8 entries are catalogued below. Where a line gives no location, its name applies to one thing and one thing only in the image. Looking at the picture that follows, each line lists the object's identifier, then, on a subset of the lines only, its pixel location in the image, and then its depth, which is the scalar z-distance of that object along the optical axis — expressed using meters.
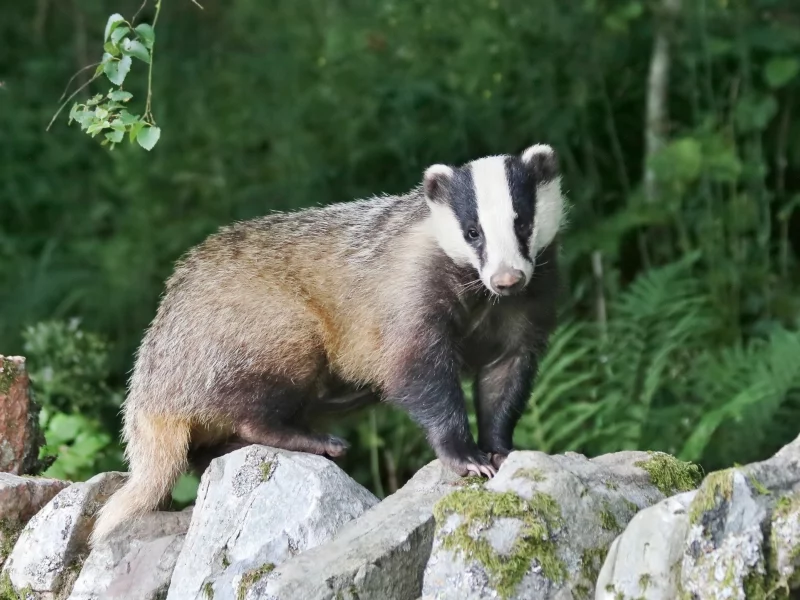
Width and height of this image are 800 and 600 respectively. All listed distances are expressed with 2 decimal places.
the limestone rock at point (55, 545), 9.17
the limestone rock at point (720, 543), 6.12
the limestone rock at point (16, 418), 10.49
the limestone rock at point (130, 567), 8.89
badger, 9.51
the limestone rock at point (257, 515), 8.23
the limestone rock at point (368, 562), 7.36
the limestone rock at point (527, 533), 6.98
